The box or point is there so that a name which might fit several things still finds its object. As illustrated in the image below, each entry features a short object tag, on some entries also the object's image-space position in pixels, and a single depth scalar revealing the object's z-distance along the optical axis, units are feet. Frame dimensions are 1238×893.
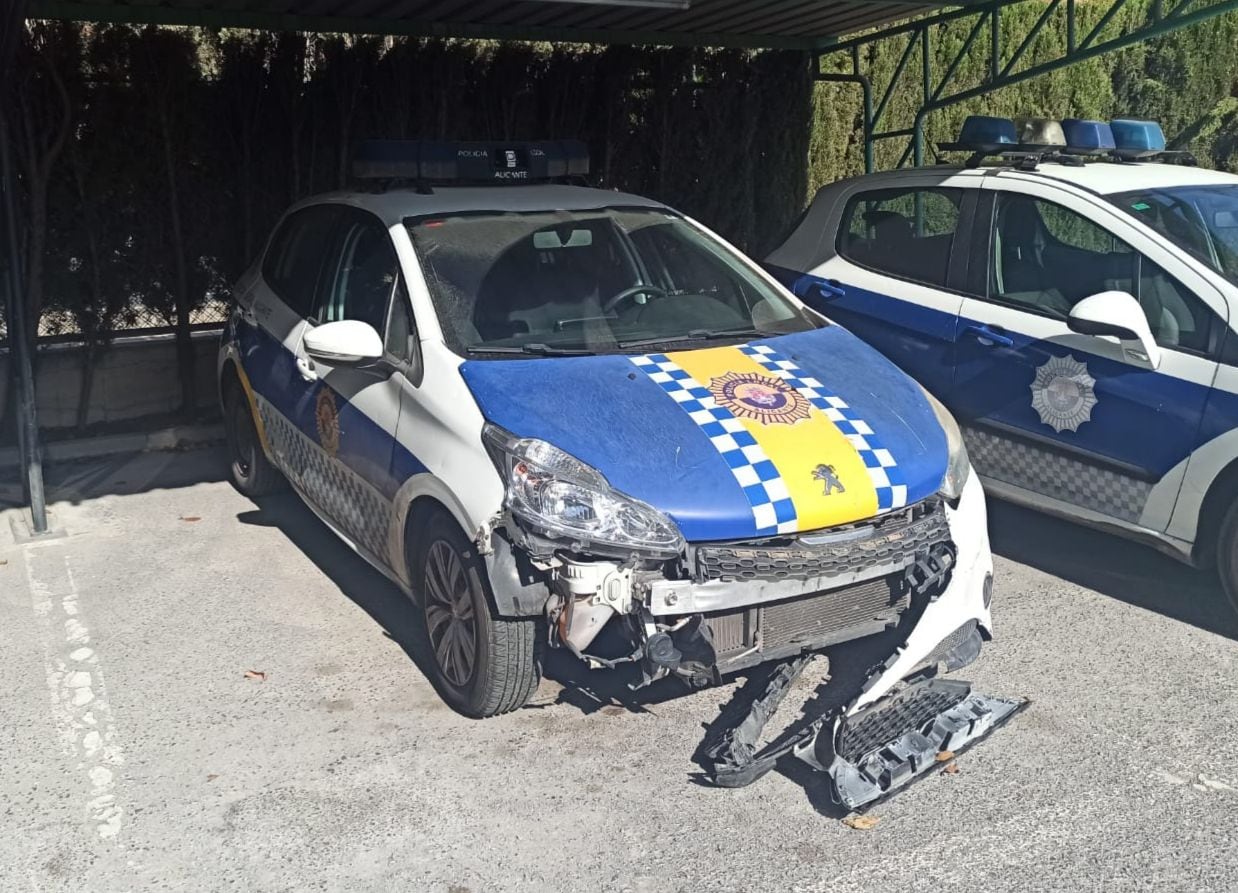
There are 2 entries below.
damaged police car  12.34
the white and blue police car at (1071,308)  16.10
